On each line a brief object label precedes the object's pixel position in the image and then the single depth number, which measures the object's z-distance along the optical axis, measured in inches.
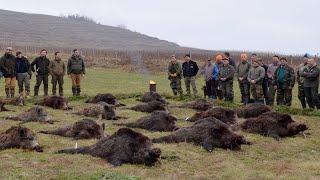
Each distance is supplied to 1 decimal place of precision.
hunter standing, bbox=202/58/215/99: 895.1
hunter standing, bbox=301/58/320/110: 746.2
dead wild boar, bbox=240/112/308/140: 568.7
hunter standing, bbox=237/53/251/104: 821.9
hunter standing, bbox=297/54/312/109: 769.4
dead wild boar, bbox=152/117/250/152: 488.4
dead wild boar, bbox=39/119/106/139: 516.7
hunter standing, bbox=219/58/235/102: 833.5
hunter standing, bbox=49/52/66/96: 890.7
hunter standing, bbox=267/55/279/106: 821.9
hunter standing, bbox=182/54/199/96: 928.9
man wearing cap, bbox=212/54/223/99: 875.9
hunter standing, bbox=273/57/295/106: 781.3
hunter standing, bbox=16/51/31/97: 869.2
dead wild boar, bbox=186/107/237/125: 614.2
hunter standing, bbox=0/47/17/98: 841.5
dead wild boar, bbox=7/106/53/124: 620.8
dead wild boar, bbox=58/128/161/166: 414.9
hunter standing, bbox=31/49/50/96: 886.4
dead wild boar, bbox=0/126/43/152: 456.8
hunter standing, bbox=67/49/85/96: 896.3
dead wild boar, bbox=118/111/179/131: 572.9
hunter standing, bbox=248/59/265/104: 796.0
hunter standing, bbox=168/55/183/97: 938.1
